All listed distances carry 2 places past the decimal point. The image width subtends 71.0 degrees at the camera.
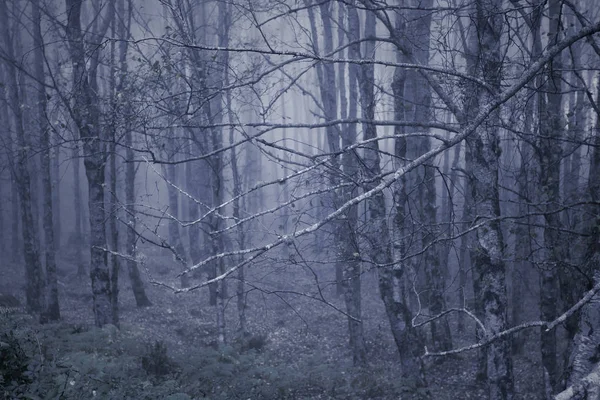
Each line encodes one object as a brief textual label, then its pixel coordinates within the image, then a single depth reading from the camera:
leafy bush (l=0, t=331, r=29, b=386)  4.49
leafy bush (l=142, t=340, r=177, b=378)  8.19
